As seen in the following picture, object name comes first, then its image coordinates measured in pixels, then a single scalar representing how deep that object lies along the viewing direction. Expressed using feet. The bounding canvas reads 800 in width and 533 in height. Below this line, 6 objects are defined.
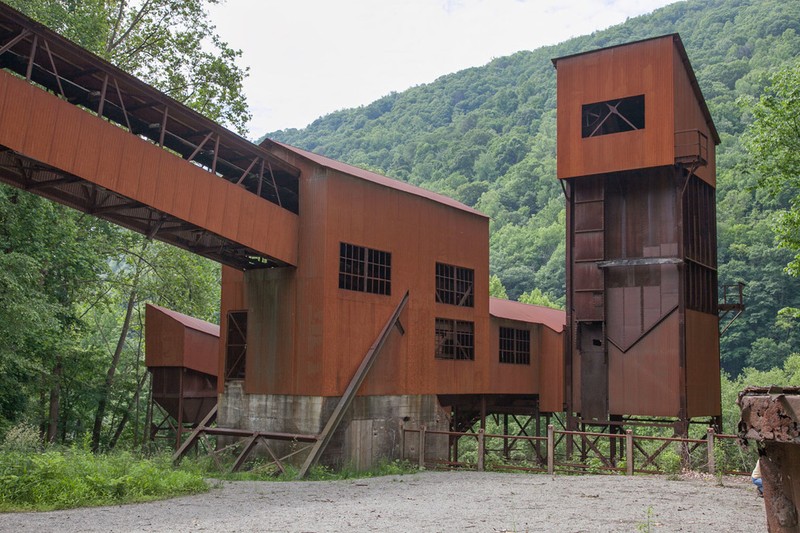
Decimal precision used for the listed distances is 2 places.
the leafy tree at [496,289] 229.45
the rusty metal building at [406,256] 59.06
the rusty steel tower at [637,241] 80.43
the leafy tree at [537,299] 227.40
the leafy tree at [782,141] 75.00
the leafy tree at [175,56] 96.48
